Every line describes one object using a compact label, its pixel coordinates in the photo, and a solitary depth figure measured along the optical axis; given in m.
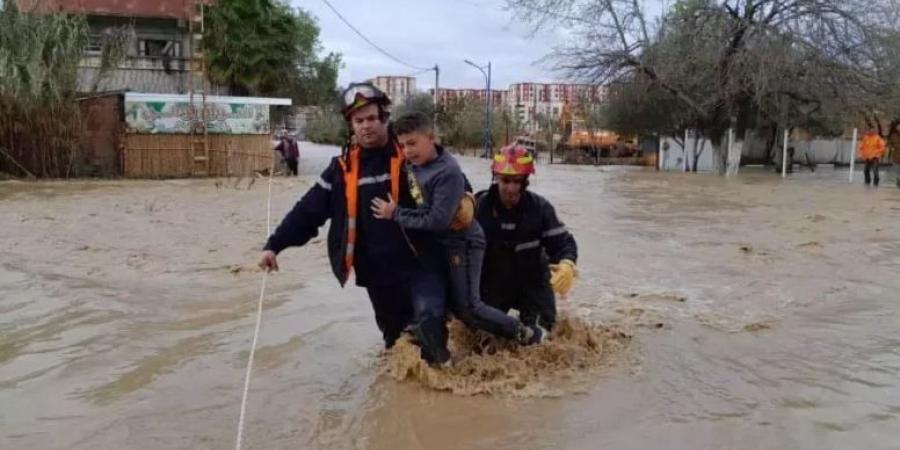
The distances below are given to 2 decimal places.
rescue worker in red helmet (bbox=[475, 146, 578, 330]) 4.85
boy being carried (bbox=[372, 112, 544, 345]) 4.13
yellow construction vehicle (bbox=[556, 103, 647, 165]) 43.50
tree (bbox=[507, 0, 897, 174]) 24.94
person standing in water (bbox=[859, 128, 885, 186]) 22.97
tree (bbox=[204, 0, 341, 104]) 30.98
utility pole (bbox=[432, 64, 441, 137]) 50.88
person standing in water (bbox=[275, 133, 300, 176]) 27.16
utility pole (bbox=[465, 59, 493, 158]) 45.01
